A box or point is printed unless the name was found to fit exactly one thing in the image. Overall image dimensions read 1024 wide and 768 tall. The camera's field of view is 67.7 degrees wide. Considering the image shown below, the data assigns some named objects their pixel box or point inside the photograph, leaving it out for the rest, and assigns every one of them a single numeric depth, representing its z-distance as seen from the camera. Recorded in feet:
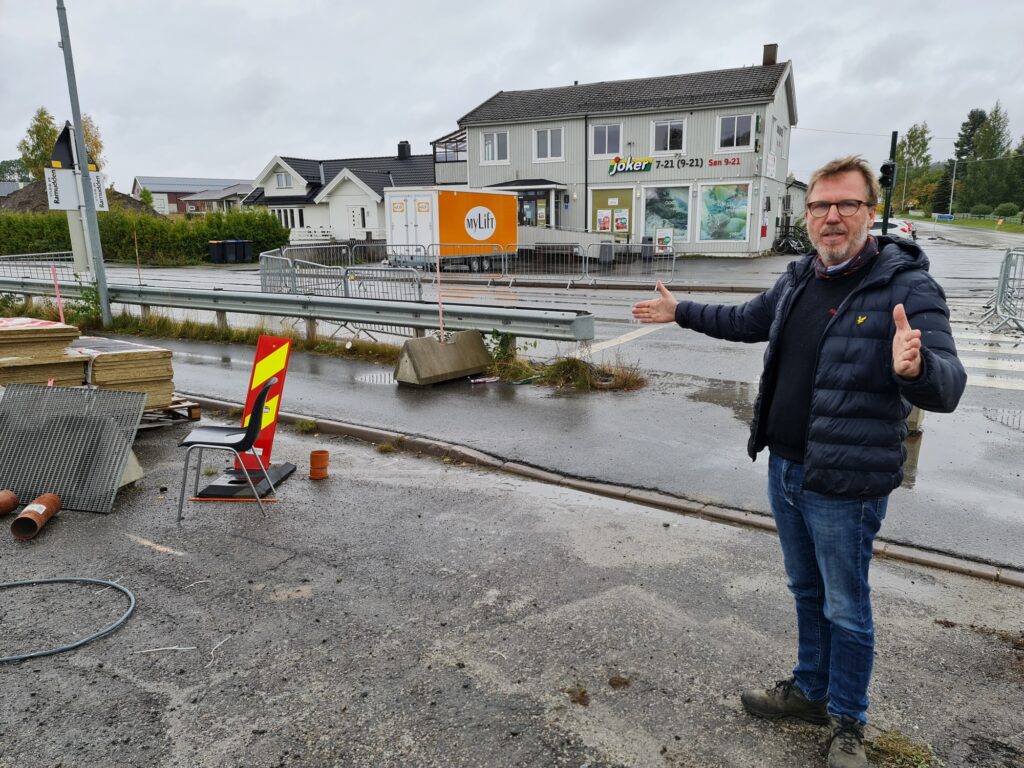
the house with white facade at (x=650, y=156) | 111.14
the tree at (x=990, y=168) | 314.55
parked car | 112.78
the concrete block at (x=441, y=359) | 30.68
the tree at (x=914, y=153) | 328.29
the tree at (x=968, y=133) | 394.73
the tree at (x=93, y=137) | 202.59
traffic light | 69.93
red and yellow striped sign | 19.85
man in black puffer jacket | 8.61
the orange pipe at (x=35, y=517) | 17.15
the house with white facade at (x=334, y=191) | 172.35
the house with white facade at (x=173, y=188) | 349.00
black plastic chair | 18.26
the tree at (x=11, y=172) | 457.68
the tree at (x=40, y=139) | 209.56
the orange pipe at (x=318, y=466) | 20.94
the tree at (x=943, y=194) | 352.28
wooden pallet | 26.55
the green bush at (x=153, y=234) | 134.21
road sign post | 40.15
